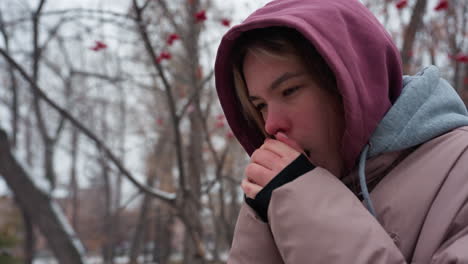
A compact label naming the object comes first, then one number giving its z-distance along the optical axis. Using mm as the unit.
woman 759
